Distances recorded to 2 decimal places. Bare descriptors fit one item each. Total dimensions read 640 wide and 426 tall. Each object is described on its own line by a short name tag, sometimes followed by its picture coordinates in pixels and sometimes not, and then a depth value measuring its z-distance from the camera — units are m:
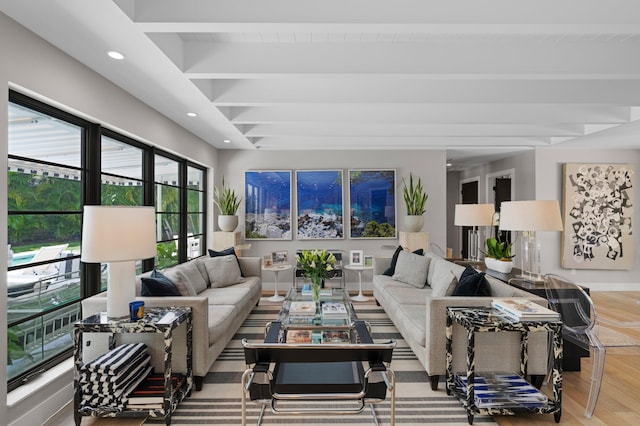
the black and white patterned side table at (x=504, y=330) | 2.18
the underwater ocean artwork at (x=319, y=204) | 5.88
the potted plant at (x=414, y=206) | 5.43
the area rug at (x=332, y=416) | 2.23
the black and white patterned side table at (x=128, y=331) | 2.14
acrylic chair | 2.25
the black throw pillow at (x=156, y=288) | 2.72
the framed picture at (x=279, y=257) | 5.80
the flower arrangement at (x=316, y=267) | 3.57
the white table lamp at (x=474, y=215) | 4.14
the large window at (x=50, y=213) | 2.18
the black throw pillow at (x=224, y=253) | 4.53
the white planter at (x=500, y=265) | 3.56
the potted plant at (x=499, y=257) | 3.58
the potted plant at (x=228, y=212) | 5.31
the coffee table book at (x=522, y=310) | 2.23
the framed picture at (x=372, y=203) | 5.87
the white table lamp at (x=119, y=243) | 2.13
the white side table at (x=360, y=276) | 5.20
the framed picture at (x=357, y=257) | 5.69
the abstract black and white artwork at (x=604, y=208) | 5.83
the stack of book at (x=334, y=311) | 3.01
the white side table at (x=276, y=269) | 5.16
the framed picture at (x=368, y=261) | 5.79
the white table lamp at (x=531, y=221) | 3.02
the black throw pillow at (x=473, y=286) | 2.73
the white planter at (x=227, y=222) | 5.30
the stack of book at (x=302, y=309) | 3.07
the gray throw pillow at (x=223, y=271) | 4.09
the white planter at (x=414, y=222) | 5.41
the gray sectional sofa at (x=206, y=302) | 2.52
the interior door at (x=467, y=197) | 7.95
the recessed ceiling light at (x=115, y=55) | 2.33
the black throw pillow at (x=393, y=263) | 4.77
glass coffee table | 2.59
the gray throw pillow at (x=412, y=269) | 4.19
